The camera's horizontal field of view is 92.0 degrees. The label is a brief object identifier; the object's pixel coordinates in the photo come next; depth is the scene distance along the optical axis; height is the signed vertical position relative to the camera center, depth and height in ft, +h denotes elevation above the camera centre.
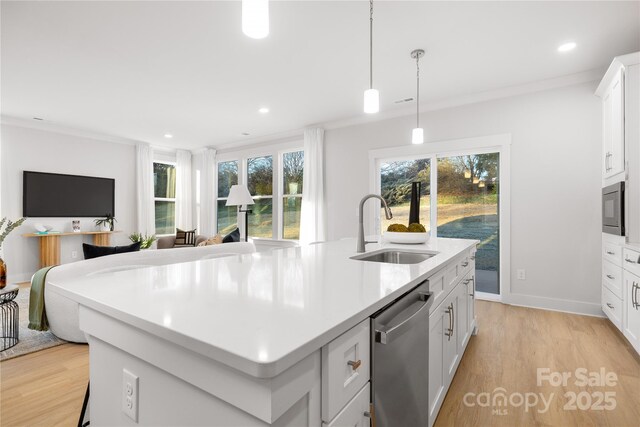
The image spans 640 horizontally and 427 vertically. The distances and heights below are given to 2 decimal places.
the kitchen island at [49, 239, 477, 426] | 1.92 -0.89
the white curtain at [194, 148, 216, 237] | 22.71 +1.49
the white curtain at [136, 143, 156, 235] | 20.80 +1.59
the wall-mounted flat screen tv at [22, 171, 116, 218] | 16.59 +1.01
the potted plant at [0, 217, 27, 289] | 7.92 -1.59
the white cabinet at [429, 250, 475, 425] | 4.65 -2.22
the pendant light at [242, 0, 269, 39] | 3.89 +2.49
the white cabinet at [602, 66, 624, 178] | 8.48 +2.54
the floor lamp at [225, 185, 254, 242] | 17.11 +0.89
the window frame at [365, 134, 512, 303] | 12.20 +2.41
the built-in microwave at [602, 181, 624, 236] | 8.33 +0.05
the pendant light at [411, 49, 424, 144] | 9.50 +4.88
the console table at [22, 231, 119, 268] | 16.65 -1.96
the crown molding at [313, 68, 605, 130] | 10.85 +4.71
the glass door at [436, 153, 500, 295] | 12.79 +0.24
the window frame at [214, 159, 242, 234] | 22.81 +1.20
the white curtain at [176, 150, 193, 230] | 23.24 +1.45
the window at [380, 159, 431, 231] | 14.34 +1.30
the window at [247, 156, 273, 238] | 20.36 +1.23
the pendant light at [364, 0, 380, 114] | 6.70 +2.42
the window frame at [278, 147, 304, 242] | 19.71 +0.76
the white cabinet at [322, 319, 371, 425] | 2.25 -1.24
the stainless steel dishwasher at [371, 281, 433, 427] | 2.89 -1.60
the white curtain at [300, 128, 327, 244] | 17.19 +1.24
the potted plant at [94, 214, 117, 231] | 19.15 -0.60
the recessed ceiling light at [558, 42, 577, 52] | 9.11 +4.91
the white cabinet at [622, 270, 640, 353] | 7.30 -2.46
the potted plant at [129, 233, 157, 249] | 19.23 -1.71
